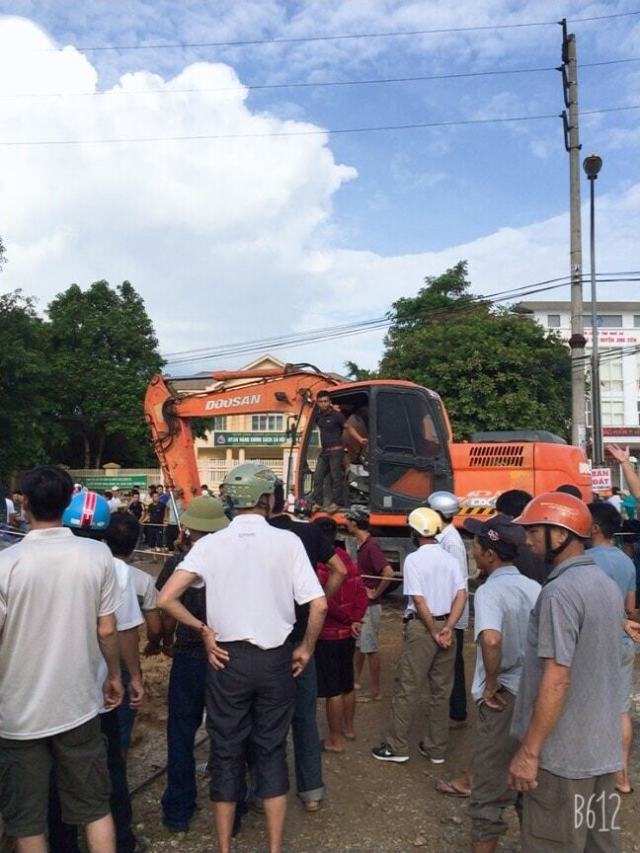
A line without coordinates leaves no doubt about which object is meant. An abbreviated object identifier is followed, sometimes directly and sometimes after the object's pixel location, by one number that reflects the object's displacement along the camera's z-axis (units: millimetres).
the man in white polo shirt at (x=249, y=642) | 3207
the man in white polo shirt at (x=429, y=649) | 4633
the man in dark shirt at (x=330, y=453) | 9266
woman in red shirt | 4762
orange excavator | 9281
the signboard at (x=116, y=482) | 26406
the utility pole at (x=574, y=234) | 13781
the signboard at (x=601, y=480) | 10375
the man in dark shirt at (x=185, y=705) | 3686
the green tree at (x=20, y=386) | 21281
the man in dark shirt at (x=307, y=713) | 3943
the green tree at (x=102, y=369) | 31641
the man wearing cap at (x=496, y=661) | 3213
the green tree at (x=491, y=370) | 22000
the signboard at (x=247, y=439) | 37094
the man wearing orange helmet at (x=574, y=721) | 2447
